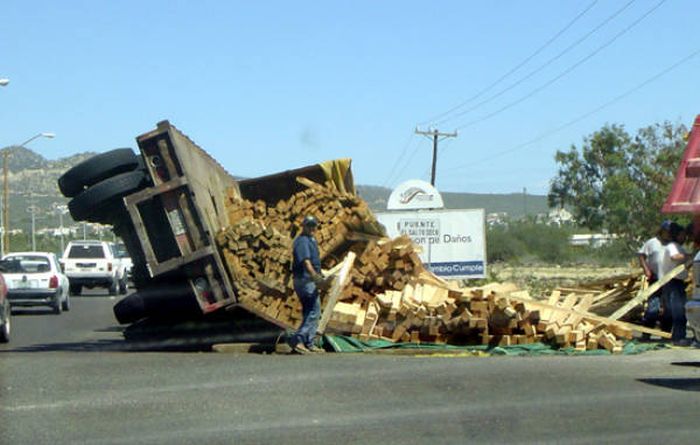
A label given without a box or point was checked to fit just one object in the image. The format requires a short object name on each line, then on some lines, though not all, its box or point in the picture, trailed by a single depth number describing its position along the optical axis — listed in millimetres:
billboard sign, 27766
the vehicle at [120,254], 47031
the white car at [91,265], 44156
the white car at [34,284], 31188
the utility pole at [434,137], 58094
